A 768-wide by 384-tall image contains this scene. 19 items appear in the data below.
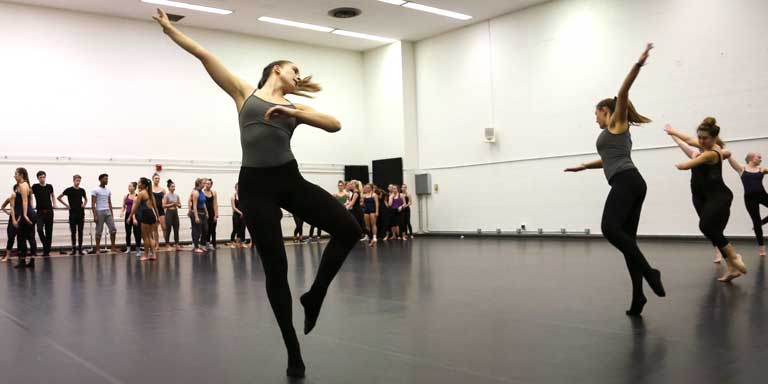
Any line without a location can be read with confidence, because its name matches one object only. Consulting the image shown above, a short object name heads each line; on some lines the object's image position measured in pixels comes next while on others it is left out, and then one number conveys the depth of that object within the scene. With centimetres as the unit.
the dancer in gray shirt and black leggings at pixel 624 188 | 405
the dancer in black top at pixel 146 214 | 1055
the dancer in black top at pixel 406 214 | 1605
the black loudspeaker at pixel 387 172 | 1775
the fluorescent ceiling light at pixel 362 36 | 1677
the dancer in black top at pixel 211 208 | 1362
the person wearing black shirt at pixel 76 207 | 1277
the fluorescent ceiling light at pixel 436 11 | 1457
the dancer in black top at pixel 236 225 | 1445
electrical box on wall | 1764
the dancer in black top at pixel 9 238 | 1122
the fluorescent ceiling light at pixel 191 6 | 1385
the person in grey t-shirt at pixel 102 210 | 1311
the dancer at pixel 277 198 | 293
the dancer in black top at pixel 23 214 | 916
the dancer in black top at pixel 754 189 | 837
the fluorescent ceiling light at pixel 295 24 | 1545
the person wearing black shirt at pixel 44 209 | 1173
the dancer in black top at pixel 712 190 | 553
